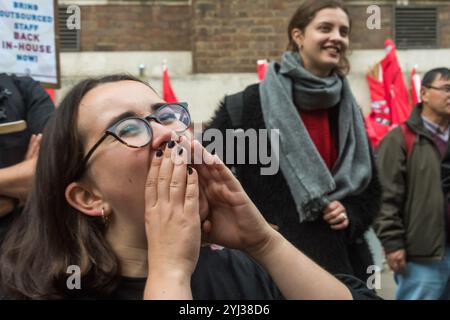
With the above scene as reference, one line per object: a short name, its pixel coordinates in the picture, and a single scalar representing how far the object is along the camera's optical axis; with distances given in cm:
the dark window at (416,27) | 853
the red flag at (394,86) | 761
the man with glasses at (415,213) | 430
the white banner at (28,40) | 372
